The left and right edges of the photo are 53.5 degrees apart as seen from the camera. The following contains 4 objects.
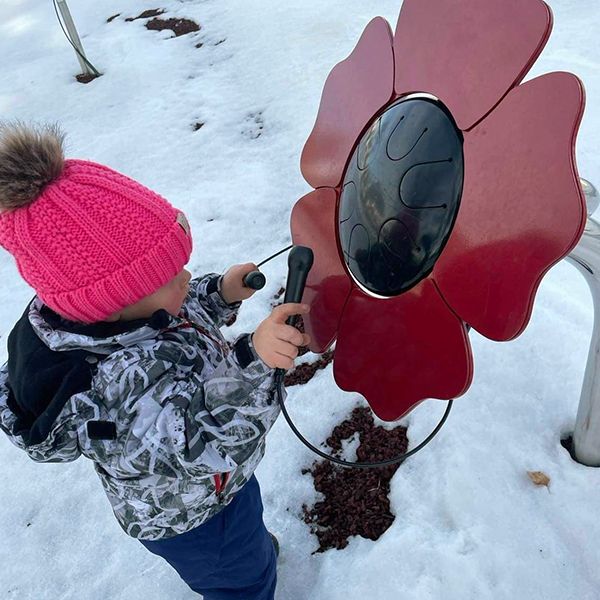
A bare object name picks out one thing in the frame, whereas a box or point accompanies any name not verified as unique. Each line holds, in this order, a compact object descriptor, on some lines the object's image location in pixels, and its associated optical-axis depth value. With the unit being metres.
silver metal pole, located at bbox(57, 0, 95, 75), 3.85
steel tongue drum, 0.70
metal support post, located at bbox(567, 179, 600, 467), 0.94
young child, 0.93
